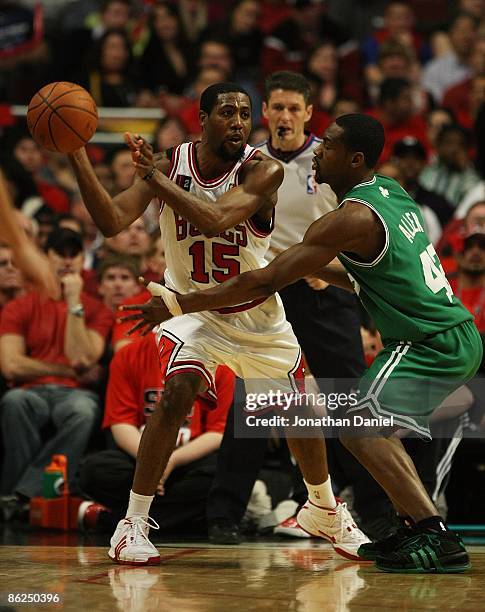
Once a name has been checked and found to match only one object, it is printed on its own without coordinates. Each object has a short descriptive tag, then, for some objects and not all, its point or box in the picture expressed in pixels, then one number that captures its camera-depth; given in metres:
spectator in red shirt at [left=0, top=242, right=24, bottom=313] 17.20
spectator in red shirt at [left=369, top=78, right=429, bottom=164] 21.67
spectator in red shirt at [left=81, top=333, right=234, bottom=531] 13.87
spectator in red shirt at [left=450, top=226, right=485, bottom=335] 15.59
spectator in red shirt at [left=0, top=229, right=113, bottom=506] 15.09
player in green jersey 10.03
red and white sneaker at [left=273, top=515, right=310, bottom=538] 13.58
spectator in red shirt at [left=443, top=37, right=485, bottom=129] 22.91
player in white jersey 10.60
